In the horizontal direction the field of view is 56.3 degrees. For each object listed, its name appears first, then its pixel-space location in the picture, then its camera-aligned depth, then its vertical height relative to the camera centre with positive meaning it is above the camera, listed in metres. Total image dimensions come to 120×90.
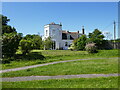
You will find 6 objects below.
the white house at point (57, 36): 26.70 +2.67
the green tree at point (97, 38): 21.28 +1.55
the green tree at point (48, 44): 23.47 +0.46
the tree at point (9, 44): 11.02 +0.25
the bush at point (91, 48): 16.54 -0.32
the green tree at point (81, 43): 20.48 +0.54
